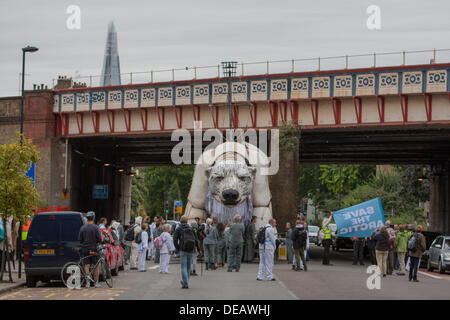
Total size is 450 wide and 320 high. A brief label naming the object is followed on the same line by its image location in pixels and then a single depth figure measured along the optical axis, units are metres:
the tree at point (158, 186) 89.38
